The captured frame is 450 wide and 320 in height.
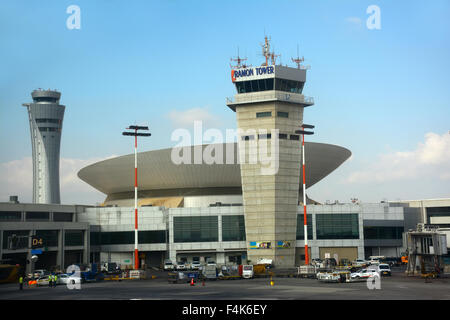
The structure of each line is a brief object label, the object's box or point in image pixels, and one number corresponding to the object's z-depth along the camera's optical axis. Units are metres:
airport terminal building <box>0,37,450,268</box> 96.44
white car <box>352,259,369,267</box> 86.99
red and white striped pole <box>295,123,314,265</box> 81.11
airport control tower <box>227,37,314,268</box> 96.06
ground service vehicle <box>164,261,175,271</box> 96.38
